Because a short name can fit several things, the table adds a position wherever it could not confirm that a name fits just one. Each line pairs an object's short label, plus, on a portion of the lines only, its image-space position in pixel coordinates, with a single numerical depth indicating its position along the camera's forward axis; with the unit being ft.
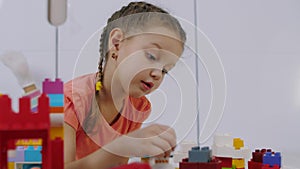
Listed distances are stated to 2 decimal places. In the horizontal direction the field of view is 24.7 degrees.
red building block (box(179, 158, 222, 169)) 3.22
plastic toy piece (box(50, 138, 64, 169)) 2.95
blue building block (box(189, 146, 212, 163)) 3.26
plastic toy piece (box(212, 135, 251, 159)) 4.15
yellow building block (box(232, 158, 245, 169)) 4.16
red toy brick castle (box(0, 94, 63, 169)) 2.82
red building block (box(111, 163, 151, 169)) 2.96
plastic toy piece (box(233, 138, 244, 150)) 4.19
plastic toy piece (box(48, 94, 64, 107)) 2.97
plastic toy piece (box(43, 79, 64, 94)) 2.98
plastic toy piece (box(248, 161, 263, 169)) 3.88
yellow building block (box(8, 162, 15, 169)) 3.90
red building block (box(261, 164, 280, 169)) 3.70
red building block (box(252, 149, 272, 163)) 3.93
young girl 3.34
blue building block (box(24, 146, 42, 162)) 3.68
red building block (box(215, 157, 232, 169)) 4.15
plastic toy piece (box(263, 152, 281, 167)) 3.76
